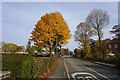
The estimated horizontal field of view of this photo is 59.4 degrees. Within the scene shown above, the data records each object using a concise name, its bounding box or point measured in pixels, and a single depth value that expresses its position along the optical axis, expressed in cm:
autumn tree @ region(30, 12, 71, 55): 2458
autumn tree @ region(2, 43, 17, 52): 10381
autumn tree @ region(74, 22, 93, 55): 4507
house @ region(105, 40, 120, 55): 1834
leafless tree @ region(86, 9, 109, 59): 3332
